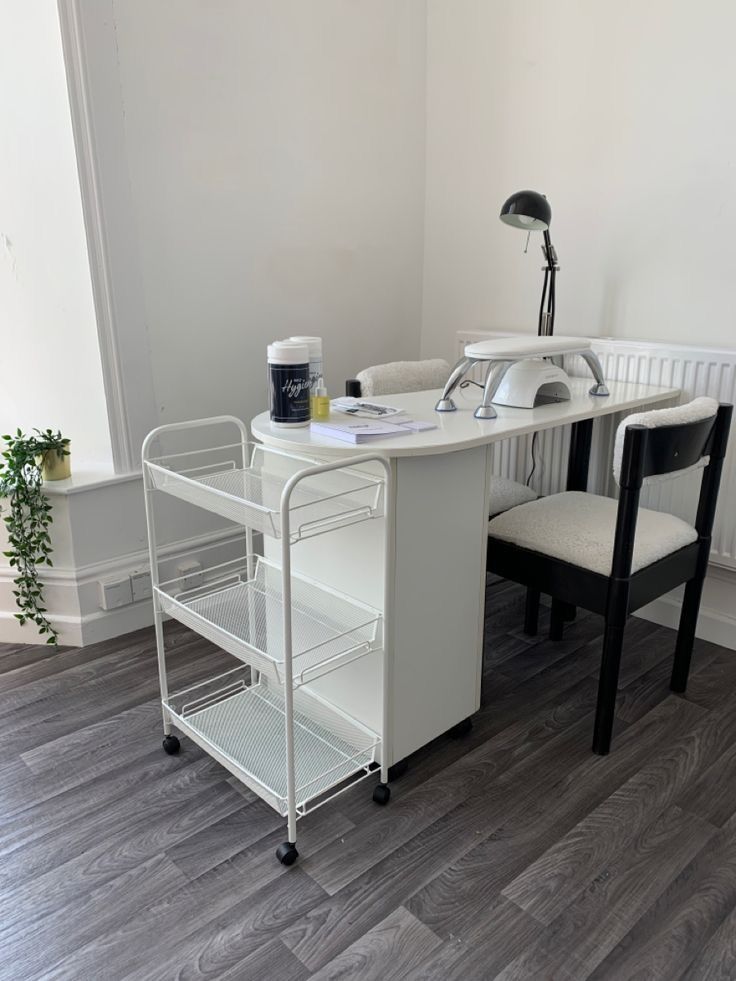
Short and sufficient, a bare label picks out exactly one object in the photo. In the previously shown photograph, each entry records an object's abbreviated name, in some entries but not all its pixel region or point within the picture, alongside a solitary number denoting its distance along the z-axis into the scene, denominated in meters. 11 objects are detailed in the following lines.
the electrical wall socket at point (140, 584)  2.33
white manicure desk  1.48
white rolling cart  1.43
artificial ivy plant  2.09
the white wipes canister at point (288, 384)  1.44
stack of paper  1.46
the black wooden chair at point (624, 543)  1.60
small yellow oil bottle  1.60
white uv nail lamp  1.78
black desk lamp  1.99
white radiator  2.08
